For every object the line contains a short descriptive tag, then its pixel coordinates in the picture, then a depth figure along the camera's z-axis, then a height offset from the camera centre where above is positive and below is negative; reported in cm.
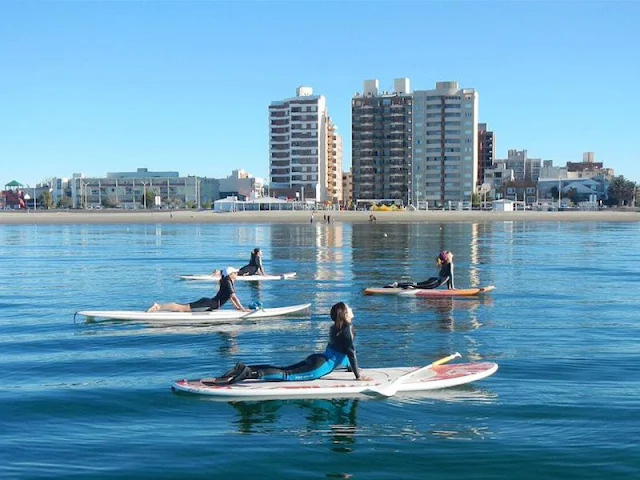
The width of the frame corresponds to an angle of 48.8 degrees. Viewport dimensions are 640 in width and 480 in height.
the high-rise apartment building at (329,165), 19550 +1266
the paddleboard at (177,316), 2283 -346
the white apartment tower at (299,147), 18638 +1671
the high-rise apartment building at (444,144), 17800 +1674
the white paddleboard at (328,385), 1396 -356
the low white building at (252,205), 15912 +112
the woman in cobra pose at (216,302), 2275 -303
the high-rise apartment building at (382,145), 18150 +1673
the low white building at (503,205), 15509 +96
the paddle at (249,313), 2333 -343
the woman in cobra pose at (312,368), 1411 -321
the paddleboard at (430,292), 2922 -342
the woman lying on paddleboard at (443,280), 2927 -290
